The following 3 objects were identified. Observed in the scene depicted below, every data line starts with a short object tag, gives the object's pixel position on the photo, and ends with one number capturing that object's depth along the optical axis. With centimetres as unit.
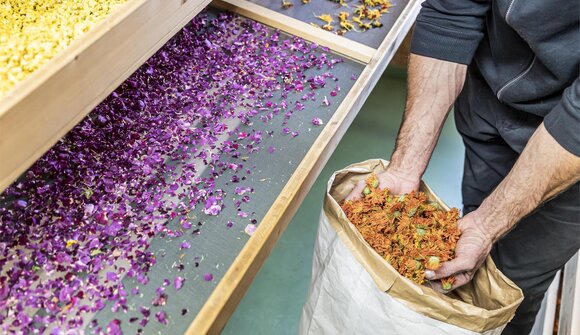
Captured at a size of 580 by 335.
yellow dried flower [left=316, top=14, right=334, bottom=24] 163
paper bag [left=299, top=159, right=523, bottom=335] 101
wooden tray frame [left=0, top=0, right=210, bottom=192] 83
